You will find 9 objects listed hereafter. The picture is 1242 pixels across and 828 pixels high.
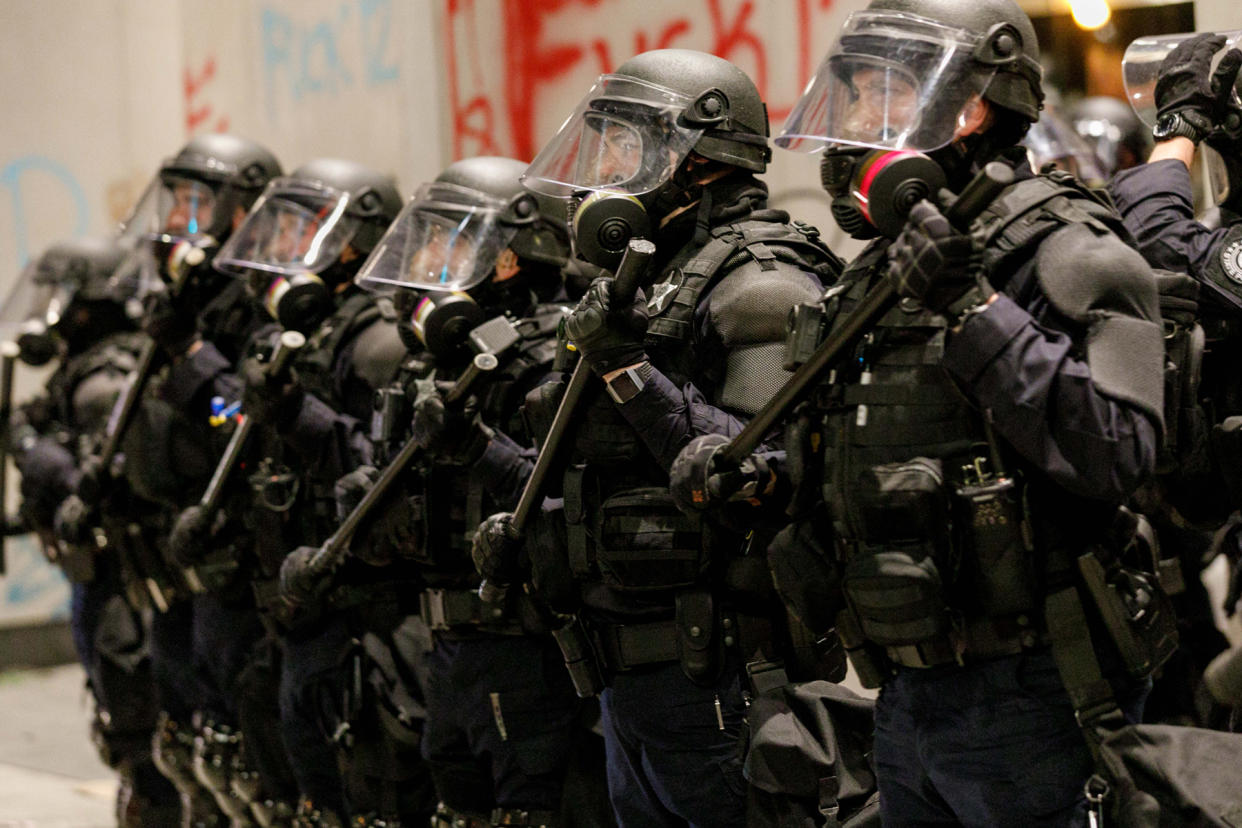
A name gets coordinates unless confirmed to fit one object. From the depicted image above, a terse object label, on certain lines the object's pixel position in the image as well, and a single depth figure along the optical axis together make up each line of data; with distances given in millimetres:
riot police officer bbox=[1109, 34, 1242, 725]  6477
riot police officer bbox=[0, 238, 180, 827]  12578
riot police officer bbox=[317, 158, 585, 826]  7617
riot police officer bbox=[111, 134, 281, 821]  10852
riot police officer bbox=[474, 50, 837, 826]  6031
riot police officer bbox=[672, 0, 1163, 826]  4500
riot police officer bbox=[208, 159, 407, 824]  9187
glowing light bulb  15828
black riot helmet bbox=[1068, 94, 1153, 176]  11008
